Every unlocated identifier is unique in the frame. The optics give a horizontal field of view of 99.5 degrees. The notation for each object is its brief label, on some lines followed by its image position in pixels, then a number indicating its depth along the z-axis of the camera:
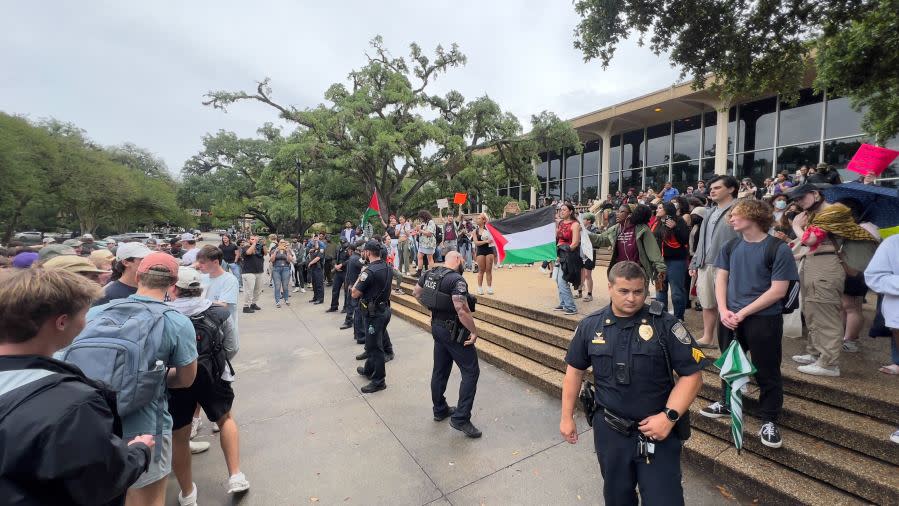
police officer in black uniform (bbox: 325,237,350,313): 9.51
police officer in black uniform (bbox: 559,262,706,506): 1.92
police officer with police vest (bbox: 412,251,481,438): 3.69
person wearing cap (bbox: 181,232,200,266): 8.21
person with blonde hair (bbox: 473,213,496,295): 7.83
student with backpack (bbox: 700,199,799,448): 2.72
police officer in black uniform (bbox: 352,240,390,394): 4.81
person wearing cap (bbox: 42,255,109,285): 2.47
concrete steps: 2.51
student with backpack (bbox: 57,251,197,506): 1.89
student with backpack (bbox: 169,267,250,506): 2.67
